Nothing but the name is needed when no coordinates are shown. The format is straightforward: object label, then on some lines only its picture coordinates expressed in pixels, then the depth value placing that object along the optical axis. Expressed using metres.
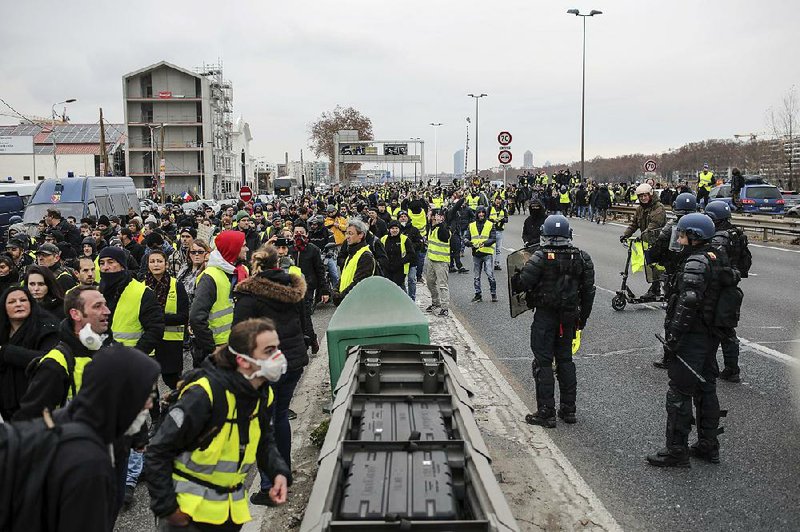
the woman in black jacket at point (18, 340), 5.11
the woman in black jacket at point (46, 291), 6.12
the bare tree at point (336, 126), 101.44
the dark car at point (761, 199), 31.59
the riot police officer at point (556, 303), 7.11
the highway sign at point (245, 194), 20.00
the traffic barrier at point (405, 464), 3.26
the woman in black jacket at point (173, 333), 6.77
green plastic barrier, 6.93
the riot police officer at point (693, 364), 6.03
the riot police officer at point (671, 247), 8.76
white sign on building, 79.69
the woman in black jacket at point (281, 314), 5.38
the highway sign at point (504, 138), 19.78
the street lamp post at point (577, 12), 39.13
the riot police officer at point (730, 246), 8.15
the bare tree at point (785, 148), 45.63
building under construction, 78.75
